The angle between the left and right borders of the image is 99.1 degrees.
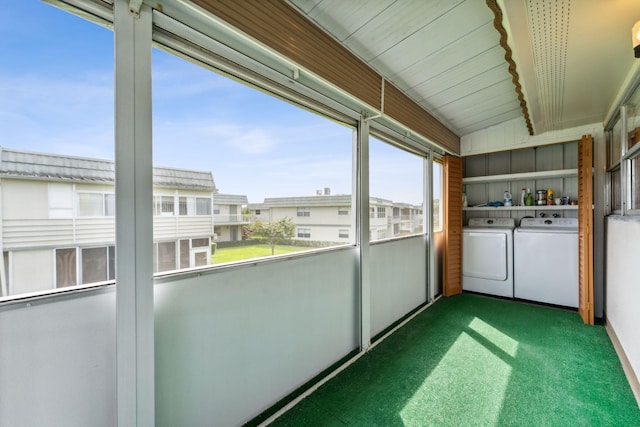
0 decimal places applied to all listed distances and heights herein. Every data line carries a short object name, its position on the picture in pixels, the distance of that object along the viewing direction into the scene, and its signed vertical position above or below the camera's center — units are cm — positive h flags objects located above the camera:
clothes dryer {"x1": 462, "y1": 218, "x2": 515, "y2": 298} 383 -67
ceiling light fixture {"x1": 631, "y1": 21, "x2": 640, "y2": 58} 139 +91
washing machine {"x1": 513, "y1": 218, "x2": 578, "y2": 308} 341 -67
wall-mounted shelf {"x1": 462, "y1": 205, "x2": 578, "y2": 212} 350 +4
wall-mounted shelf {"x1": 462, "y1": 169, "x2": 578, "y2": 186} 350 +47
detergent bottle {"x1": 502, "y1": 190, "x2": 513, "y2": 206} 405 +17
